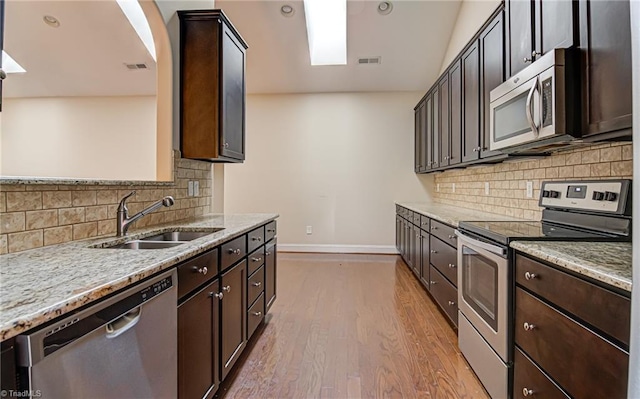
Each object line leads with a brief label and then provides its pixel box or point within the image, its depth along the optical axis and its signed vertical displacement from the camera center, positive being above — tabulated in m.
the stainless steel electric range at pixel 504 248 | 1.62 -0.27
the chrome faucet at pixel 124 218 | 1.82 -0.11
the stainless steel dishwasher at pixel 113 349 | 0.73 -0.40
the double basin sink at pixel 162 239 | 1.80 -0.24
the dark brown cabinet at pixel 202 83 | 2.54 +0.87
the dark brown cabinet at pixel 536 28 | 1.61 +0.93
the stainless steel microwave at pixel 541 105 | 1.58 +0.50
